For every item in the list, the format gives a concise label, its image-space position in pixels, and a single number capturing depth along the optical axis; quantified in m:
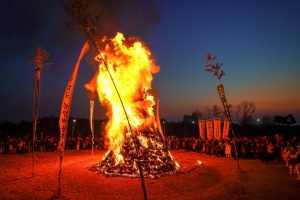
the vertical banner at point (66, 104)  12.66
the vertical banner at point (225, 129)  31.11
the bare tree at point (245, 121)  51.97
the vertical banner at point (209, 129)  34.00
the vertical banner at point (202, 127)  36.16
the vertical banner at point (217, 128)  32.73
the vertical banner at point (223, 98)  18.91
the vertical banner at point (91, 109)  26.83
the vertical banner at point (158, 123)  21.33
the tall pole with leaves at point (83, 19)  9.92
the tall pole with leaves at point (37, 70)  16.41
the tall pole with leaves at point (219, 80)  18.92
